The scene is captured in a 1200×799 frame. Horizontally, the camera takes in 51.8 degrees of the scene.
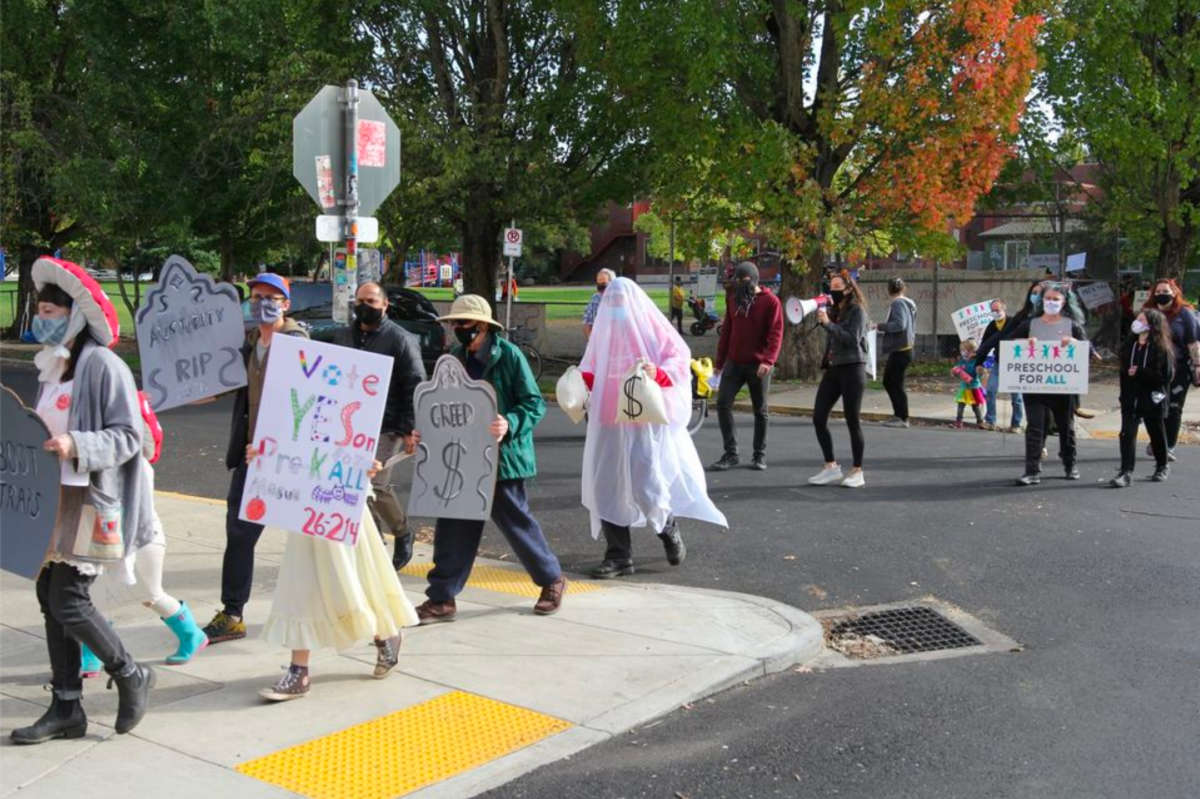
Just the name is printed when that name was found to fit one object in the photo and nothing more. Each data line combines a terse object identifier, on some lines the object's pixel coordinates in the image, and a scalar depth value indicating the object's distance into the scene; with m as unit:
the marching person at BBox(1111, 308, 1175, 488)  10.80
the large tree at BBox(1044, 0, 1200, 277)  20.12
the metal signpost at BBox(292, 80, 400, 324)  8.68
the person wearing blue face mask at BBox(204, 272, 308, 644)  6.13
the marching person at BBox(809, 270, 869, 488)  10.77
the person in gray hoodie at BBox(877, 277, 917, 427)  14.99
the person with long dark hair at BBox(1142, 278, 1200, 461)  11.41
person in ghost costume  7.62
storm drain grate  6.44
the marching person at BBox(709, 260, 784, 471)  11.34
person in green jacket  6.45
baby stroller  31.98
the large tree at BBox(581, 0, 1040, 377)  17.56
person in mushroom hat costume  4.67
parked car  20.38
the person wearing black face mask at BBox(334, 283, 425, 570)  6.94
